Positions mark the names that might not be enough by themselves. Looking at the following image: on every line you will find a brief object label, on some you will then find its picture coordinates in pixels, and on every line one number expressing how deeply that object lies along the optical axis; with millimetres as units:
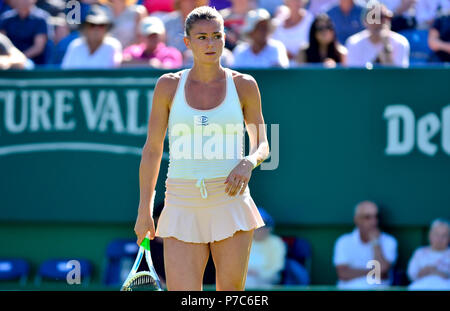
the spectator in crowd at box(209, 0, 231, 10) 20812
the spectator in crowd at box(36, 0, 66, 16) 22109
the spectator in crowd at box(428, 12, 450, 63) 18687
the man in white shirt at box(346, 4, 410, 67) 18000
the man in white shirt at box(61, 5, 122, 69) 18750
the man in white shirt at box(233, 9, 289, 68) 18156
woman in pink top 18484
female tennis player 8891
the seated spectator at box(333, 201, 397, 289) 16578
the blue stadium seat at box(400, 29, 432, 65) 19344
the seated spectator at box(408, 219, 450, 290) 16187
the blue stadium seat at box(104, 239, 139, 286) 16953
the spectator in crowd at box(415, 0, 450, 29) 20031
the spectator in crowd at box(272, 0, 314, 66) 19859
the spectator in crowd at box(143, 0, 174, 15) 21484
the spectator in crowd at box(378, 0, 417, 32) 19625
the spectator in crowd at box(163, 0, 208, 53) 19125
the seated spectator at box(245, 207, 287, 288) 16125
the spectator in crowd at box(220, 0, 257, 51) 19375
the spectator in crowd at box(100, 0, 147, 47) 20344
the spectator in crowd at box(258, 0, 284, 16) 21594
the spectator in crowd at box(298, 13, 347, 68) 18187
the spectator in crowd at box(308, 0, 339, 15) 21031
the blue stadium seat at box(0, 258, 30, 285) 17391
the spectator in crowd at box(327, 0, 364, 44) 19609
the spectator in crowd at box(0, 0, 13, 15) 21783
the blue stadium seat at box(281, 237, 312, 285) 16578
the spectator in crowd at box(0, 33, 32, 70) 17781
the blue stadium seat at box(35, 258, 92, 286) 17172
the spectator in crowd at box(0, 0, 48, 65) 20094
